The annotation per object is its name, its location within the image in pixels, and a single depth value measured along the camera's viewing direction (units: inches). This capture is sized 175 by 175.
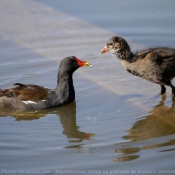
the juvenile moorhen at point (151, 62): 765.3
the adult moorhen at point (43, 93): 791.7
